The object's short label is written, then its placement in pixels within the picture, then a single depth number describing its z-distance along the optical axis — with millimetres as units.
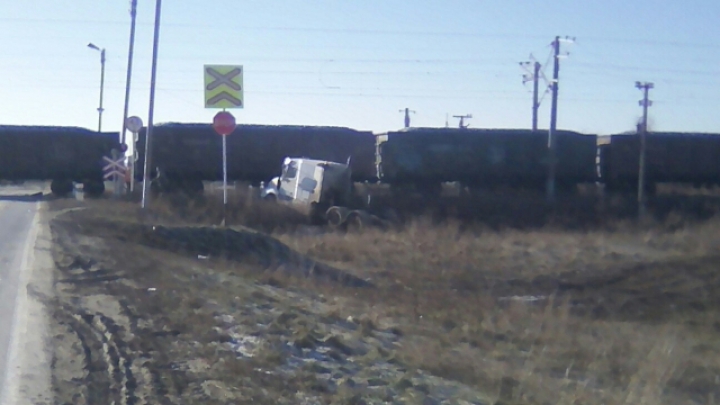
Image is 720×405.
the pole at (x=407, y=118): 86688
